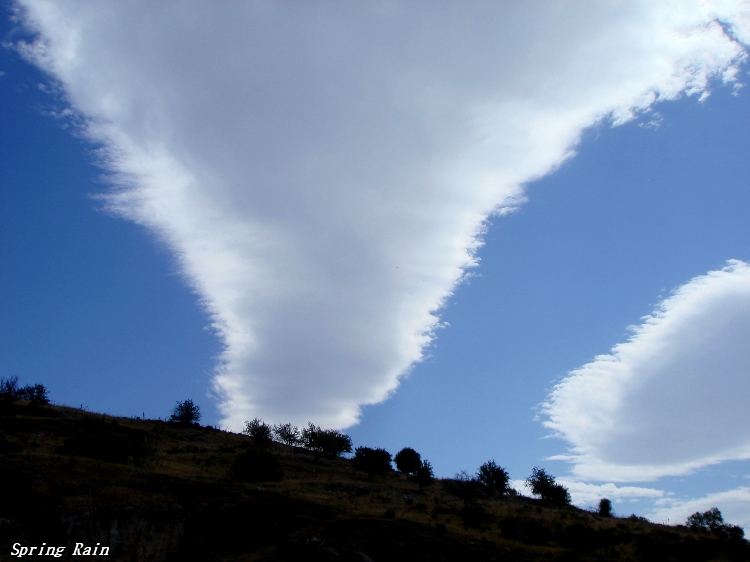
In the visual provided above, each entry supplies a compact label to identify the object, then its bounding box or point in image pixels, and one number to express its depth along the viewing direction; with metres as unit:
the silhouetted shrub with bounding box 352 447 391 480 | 62.41
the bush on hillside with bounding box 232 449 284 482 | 46.50
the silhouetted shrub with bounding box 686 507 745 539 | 55.44
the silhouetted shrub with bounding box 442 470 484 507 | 55.94
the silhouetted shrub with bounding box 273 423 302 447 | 85.75
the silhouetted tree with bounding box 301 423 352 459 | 75.94
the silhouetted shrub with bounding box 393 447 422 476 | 69.94
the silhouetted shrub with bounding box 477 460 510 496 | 72.44
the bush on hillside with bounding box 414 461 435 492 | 61.09
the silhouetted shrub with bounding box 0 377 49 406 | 59.72
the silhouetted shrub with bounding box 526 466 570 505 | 65.16
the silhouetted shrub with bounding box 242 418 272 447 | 73.42
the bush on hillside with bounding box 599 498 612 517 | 58.91
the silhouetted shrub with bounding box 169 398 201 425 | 79.00
